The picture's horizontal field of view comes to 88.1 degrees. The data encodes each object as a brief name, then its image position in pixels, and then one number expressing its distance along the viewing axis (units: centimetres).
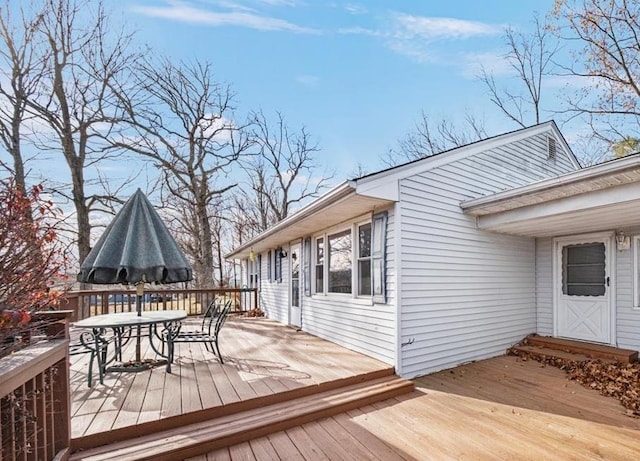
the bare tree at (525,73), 1278
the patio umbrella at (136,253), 395
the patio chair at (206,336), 440
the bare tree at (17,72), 919
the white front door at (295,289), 816
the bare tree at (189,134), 1330
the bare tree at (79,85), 980
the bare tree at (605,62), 960
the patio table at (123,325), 397
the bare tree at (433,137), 1602
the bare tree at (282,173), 1984
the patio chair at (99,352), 395
